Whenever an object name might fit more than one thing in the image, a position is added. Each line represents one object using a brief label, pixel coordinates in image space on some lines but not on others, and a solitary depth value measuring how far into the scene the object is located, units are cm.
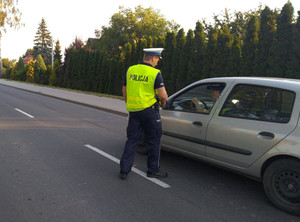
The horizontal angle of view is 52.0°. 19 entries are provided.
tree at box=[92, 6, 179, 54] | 4650
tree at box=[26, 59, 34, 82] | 4744
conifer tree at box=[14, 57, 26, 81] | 5181
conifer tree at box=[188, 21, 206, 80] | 1752
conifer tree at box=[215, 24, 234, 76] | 1605
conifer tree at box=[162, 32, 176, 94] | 1936
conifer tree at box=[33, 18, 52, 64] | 8600
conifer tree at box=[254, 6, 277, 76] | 1421
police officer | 437
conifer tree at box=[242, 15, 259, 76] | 1489
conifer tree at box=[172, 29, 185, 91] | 1867
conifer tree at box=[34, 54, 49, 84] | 4139
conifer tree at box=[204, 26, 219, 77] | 1650
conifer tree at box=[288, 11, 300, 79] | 1278
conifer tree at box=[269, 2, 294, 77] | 1333
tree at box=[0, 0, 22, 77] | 3456
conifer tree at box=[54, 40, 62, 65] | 4534
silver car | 363
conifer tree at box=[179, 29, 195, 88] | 1805
